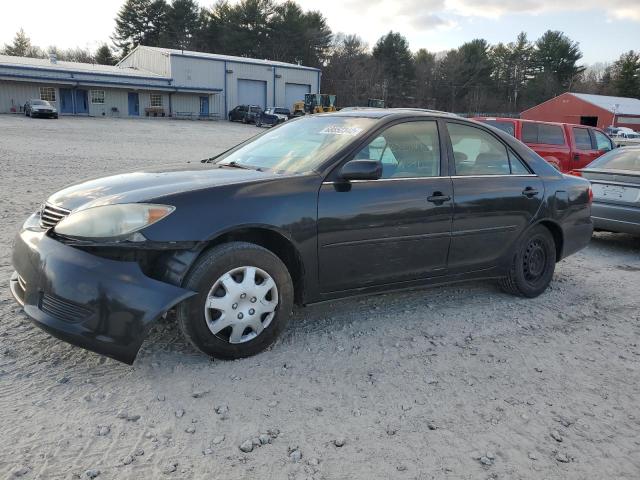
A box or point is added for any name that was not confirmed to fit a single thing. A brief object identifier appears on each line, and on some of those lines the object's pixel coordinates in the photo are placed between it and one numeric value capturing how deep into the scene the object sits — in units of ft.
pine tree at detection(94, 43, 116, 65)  237.25
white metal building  134.21
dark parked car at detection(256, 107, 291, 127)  129.39
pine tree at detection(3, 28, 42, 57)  239.09
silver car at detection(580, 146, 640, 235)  23.04
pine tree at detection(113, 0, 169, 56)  229.66
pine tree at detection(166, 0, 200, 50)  225.76
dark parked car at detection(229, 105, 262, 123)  144.87
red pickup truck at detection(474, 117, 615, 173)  37.76
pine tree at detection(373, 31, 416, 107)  250.57
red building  177.58
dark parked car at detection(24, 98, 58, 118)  116.06
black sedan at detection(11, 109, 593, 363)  10.03
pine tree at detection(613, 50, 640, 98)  250.57
